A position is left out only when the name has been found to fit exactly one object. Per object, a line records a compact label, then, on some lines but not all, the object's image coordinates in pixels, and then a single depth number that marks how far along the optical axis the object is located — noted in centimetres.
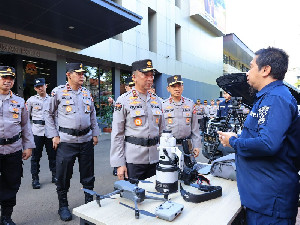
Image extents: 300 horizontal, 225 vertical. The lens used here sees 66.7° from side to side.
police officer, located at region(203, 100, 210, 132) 1474
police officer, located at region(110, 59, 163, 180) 262
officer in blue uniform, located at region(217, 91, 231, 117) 719
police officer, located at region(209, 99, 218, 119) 1566
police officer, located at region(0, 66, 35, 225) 305
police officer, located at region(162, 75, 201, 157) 435
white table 144
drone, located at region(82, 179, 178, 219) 165
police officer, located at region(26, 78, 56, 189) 481
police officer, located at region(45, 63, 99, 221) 339
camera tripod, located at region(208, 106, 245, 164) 270
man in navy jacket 144
